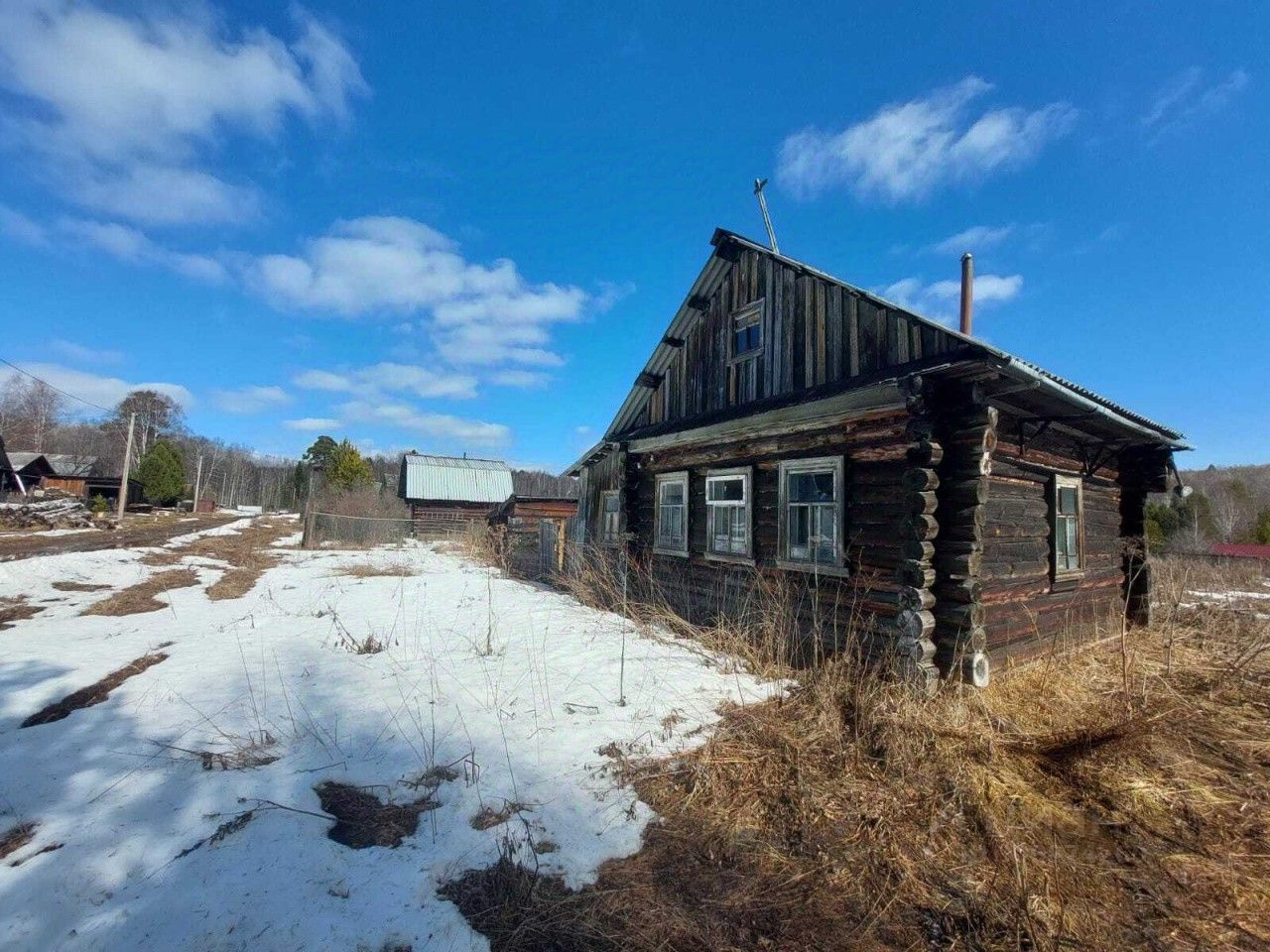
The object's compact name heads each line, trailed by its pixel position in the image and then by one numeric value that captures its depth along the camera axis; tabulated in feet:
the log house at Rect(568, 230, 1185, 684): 20.56
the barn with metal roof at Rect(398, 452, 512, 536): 113.19
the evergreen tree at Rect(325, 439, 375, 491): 132.05
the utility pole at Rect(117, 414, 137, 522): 97.27
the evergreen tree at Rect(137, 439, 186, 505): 146.41
